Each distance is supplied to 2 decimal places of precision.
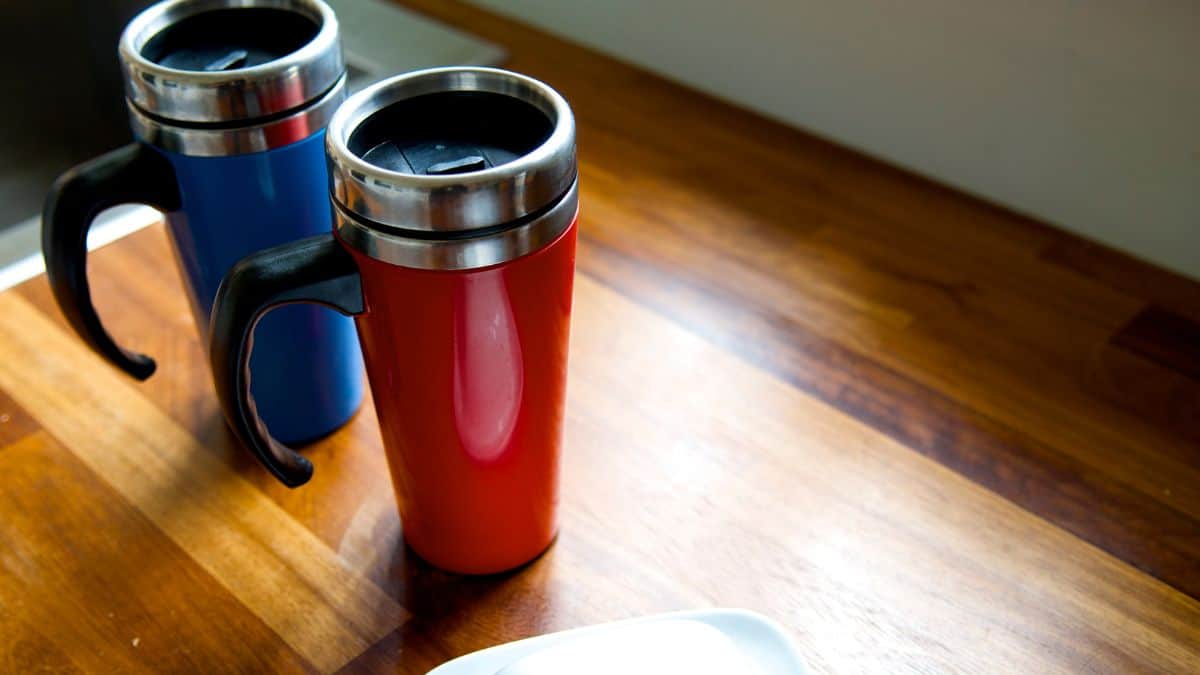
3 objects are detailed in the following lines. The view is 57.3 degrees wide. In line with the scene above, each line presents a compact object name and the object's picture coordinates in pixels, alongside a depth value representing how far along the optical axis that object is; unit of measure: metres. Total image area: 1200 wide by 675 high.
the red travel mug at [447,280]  0.41
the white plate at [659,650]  0.43
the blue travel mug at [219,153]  0.48
